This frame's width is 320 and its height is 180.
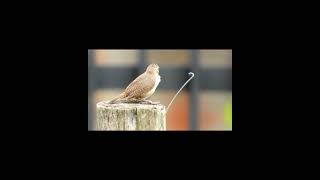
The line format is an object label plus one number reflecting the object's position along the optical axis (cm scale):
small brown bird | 937
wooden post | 872
